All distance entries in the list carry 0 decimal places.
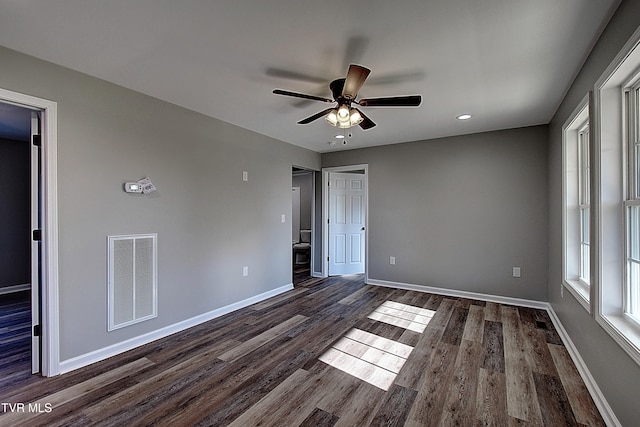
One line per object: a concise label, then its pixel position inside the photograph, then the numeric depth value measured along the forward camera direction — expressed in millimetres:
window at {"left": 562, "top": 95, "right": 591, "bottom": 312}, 2717
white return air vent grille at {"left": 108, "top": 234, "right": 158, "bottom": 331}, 2617
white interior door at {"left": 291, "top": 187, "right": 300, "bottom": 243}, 7637
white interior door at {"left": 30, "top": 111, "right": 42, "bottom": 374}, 2277
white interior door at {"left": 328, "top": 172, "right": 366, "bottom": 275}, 5719
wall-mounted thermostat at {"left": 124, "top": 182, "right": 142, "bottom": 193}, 2689
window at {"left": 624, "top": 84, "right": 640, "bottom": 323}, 1732
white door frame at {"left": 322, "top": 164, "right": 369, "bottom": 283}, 5534
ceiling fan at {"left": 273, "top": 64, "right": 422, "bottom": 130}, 2115
